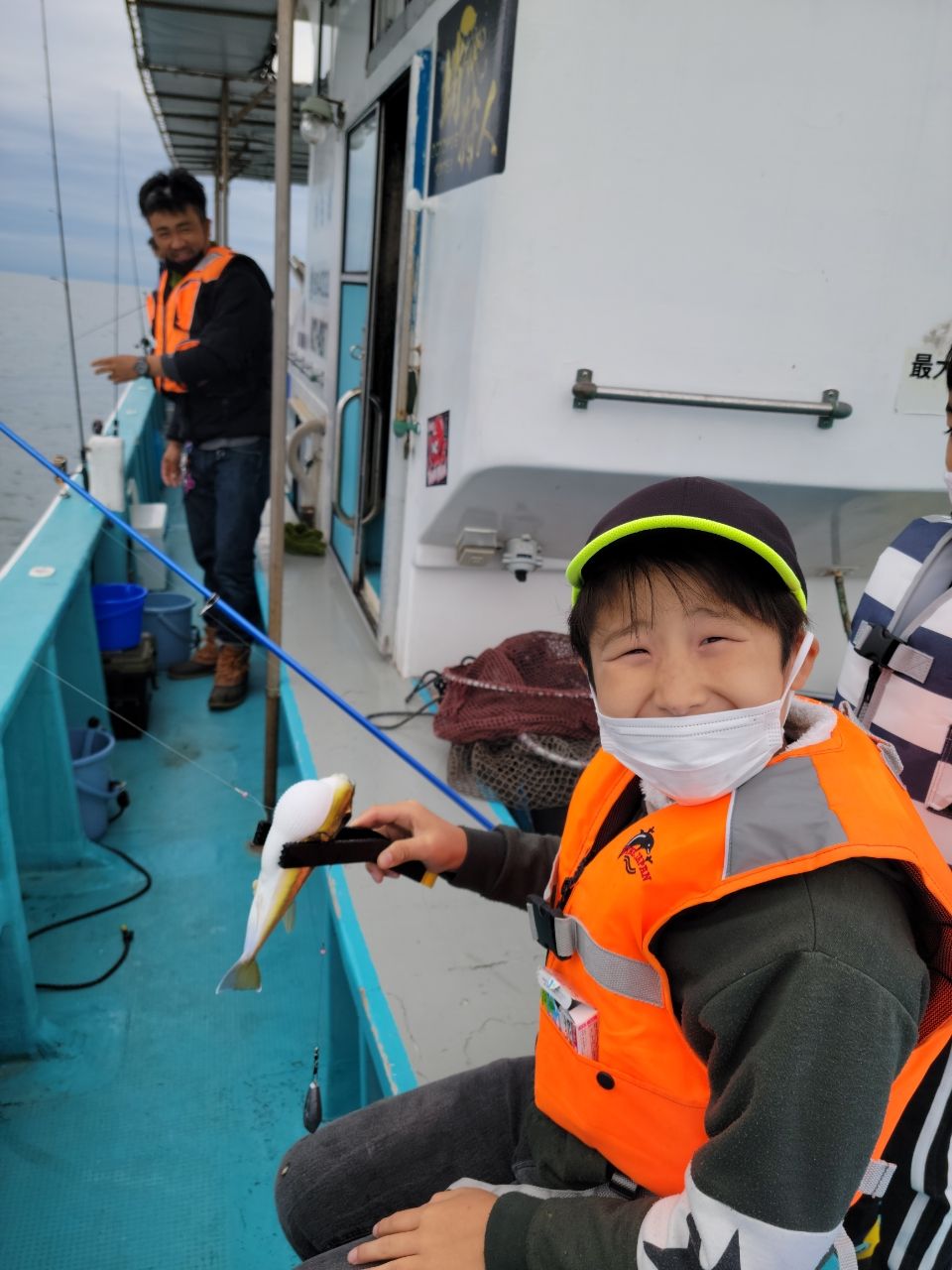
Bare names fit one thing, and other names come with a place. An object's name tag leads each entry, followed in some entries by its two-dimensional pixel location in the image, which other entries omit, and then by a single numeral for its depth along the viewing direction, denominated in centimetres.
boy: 74
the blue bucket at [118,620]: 369
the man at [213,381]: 358
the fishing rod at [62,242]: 284
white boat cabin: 231
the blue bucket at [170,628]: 436
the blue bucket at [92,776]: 293
